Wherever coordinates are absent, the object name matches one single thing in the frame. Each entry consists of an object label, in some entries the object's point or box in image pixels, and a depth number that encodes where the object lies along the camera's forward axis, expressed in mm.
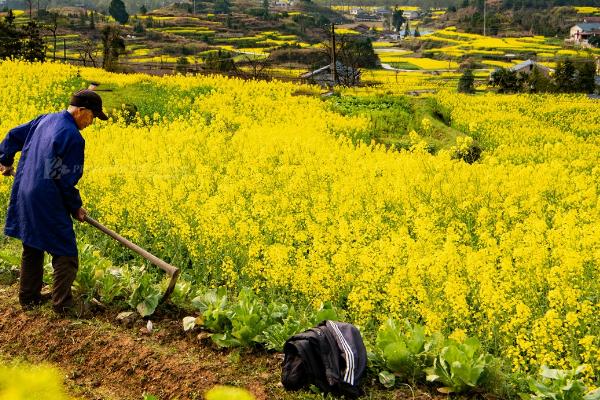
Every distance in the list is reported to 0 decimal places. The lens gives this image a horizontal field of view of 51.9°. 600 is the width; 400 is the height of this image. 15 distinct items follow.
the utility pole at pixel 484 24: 115188
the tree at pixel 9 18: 37650
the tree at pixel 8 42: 35031
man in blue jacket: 5008
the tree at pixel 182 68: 40750
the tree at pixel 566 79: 50000
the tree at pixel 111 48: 32812
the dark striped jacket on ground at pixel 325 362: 4094
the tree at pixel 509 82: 49719
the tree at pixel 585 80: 50469
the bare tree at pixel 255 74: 37556
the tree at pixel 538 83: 48406
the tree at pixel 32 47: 35044
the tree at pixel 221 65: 43022
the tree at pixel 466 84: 47438
